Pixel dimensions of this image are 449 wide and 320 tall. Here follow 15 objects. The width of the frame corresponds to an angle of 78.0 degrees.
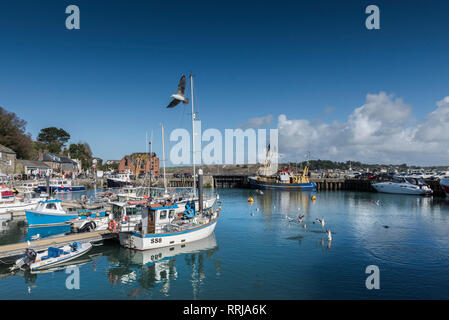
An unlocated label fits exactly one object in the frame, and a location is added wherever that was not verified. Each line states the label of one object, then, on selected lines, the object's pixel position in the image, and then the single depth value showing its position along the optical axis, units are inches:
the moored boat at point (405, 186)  2720.7
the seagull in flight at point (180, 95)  1154.0
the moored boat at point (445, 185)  2524.6
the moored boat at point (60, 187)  2568.9
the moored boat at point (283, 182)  3279.0
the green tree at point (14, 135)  3122.5
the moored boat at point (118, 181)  3189.0
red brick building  4531.7
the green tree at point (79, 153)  4760.1
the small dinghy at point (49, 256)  737.0
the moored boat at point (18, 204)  1531.1
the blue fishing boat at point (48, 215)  1200.8
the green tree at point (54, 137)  4852.4
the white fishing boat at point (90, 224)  1091.3
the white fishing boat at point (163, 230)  885.8
